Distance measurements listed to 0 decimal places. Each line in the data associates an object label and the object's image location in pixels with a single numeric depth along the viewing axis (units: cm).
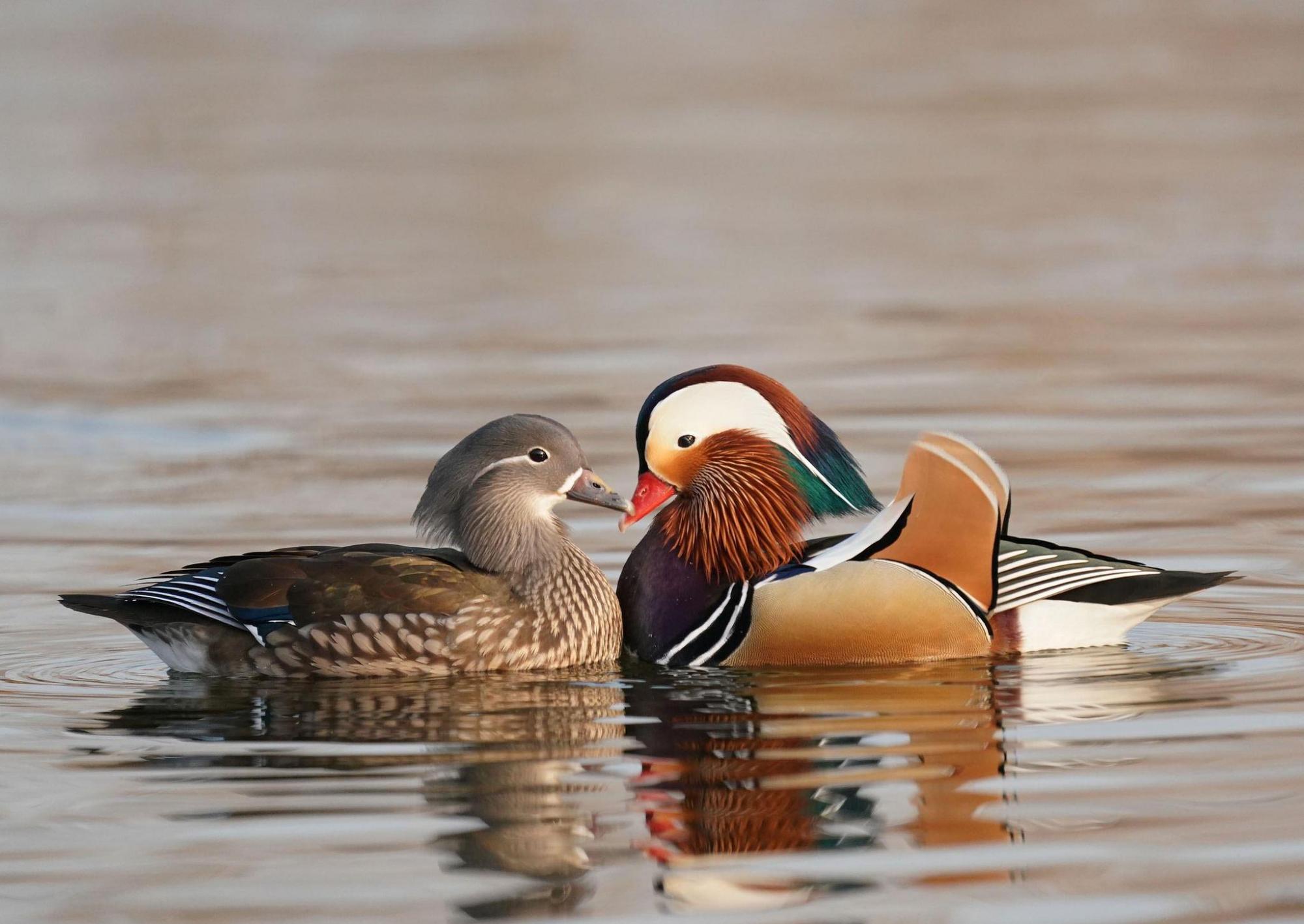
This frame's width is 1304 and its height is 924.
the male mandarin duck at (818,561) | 1600
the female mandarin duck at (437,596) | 1627
